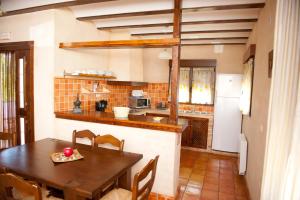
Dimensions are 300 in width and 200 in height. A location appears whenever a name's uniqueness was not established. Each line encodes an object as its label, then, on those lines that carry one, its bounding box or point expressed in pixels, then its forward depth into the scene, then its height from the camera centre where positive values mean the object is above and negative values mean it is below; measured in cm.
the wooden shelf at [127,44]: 224 +53
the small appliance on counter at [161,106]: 487 -42
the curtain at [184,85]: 467 +10
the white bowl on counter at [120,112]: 258 -32
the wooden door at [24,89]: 290 -8
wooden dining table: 143 -69
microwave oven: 450 -33
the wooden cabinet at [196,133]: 436 -94
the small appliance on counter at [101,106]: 339 -33
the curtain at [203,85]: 453 +11
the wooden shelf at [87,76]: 290 +16
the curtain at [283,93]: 127 +0
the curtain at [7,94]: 313 -17
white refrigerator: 419 -47
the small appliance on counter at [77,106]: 287 -29
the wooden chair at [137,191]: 142 -80
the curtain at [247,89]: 286 +4
